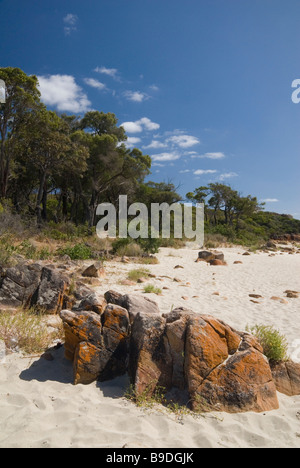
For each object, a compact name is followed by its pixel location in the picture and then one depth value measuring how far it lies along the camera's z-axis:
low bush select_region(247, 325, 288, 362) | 3.47
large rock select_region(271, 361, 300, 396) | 3.20
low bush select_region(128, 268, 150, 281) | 8.53
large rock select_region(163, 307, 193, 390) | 3.02
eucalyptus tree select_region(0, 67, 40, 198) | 13.46
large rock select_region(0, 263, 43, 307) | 4.86
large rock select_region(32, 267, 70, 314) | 5.00
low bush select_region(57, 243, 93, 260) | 10.13
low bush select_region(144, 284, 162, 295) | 7.10
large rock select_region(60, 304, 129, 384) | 3.13
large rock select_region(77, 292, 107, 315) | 3.82
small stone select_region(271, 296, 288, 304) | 7.14
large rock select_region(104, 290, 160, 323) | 4.06
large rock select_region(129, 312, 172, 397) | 2.96
